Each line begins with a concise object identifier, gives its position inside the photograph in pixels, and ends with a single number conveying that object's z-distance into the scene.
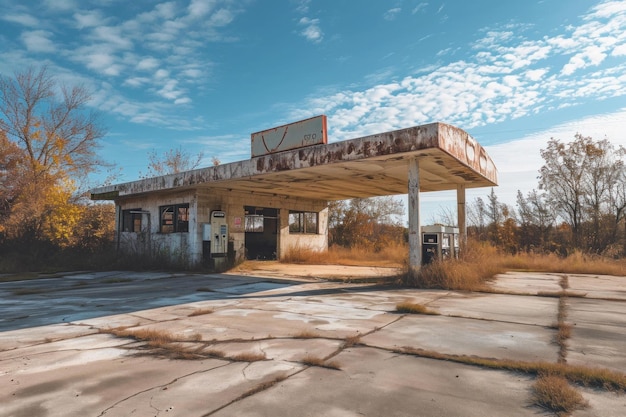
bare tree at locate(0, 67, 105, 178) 24.34
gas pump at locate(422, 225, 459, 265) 10.89
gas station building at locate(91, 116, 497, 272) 10.23
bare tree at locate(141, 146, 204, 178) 35.99
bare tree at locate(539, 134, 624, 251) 21.73
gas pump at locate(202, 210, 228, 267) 15.23
